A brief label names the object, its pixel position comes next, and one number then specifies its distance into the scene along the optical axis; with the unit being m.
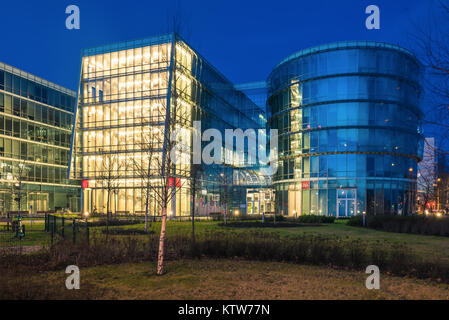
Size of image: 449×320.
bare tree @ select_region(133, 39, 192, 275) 9.48
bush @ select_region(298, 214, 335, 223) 33.31
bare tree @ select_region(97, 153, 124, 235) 45.11
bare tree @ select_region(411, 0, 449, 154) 7.68
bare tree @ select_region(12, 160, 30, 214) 48.88
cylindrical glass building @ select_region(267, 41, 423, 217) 43.38
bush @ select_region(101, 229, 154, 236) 20.08
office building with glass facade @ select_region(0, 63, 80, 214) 48.97
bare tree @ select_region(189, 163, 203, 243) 44.88
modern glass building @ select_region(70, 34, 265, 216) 44.94
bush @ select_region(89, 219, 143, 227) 26.25
